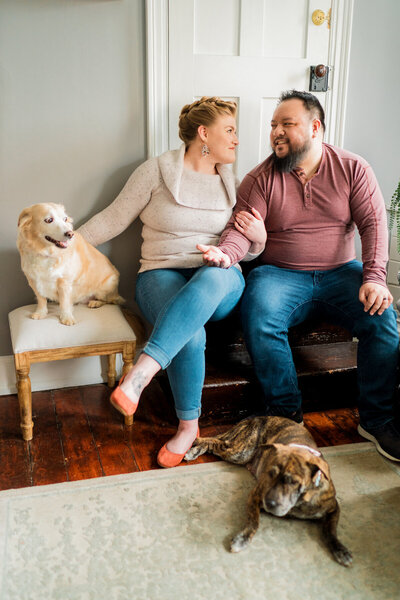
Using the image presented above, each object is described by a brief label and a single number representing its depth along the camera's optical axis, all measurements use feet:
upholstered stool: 6.14
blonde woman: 6.05
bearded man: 6.19
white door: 7.14
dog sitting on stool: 5.91
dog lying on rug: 4.56
